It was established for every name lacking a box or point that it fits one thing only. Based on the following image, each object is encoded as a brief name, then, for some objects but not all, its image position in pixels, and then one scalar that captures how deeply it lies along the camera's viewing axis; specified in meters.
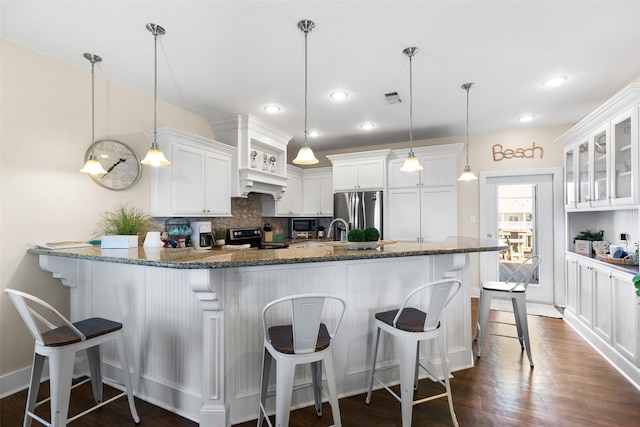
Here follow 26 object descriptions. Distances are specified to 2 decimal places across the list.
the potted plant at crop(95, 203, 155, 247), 2.68
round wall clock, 2.86
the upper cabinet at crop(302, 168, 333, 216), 5.52
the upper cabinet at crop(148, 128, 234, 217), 3.25
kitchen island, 1.82
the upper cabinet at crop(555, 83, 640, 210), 2.48
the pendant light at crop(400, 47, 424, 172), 2.43
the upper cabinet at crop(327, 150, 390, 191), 4.82
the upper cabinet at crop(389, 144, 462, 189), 4.54
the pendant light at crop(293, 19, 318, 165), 2.20
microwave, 5.68
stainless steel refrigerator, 4.78
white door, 4.41
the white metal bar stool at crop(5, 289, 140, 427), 1.62
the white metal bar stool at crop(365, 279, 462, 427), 1.76
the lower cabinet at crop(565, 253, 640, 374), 2.47
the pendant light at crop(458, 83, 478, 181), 3.38
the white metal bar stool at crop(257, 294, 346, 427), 1.49
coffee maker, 3.65
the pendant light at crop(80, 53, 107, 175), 2.44
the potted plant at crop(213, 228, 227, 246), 3.99
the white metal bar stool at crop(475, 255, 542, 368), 2.76
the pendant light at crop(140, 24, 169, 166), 2.24
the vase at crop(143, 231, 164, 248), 2.66
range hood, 3.93
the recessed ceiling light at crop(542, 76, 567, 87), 2.92
